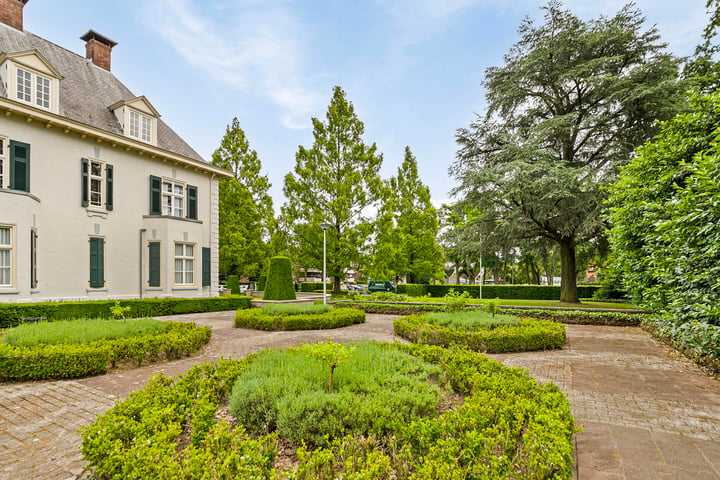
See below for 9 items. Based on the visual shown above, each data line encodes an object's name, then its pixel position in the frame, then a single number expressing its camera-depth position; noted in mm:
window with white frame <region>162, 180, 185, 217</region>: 16030
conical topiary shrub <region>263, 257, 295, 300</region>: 17031
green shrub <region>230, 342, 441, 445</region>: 3115
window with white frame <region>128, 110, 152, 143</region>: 14883
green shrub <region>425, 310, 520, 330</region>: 8648
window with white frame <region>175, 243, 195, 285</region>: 15656
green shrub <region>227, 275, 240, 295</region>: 23016
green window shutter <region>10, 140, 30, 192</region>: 11094
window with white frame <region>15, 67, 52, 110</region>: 11641
